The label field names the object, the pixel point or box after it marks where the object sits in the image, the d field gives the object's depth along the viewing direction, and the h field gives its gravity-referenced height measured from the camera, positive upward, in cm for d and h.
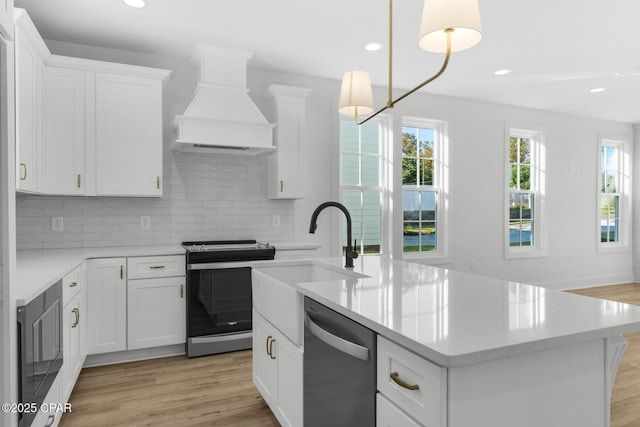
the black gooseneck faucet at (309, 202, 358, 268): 220 -10
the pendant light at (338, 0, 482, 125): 153 +74
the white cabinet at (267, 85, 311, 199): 410 +72
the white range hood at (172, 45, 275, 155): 355 +87
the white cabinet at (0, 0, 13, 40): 143 +68
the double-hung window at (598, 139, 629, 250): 696 +29
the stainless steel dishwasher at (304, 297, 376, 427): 128 -56
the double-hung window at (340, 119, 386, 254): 491 +39
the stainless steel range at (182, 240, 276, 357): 341 -73
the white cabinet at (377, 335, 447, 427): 98 -45
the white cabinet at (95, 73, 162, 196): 339 +64
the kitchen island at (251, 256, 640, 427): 98 -37
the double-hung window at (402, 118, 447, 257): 532 +32
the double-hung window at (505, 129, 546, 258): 608 +29
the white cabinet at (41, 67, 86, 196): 319 +62
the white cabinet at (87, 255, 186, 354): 318 -73
